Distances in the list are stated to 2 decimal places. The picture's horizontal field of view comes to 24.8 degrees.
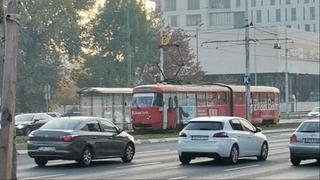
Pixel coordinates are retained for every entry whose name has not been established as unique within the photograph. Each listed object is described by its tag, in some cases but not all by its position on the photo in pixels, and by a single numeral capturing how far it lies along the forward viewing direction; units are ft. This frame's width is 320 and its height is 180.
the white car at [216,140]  71.87
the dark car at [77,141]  69.10
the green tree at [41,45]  233.96
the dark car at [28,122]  145.28
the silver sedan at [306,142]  68.85
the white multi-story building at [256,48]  315.78
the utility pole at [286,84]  298.52
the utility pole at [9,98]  38.86
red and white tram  143.43
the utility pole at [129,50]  219.57
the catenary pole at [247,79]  153.47
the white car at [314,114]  218.83
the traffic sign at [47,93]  161.40
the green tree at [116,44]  279.08
